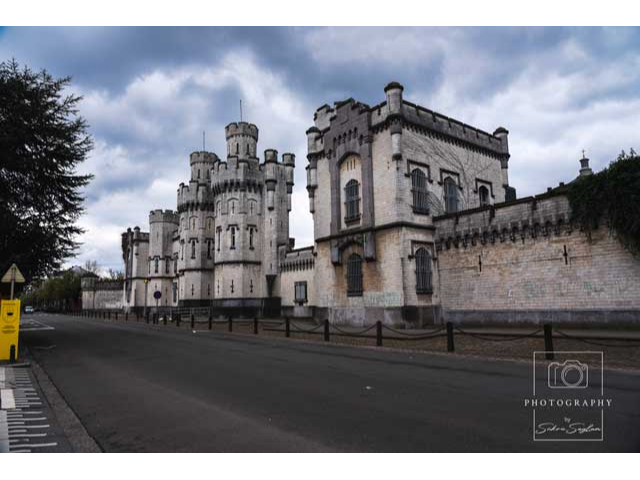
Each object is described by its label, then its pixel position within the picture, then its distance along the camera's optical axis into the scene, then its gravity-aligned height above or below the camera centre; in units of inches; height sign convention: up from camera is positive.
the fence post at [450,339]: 522.9 -64.6
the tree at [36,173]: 679.0 +199.0
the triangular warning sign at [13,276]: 487.2 +19.3
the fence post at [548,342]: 433.1 -58.6
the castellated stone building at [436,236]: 707.4 +96.0
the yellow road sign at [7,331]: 469.1 -40.7
